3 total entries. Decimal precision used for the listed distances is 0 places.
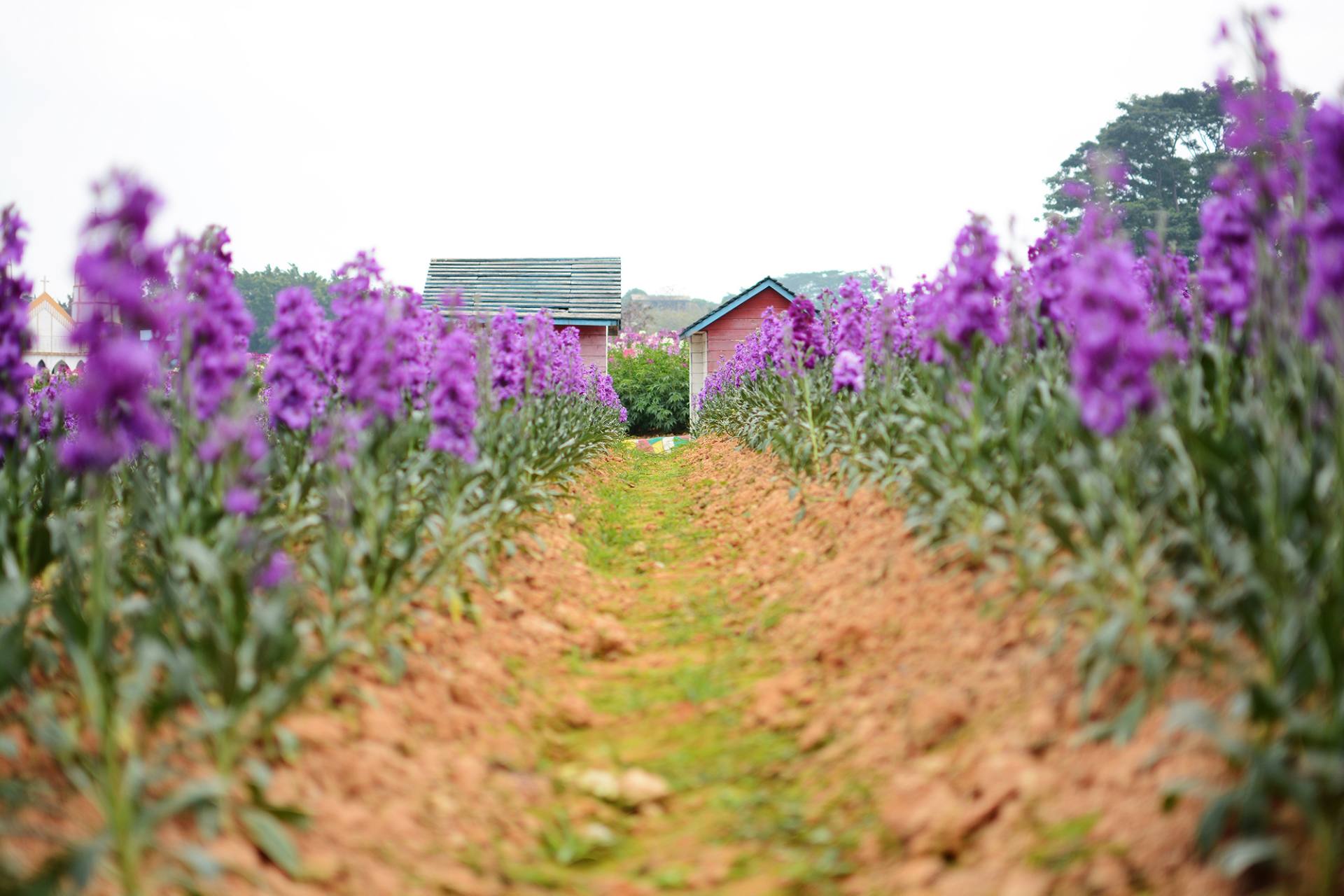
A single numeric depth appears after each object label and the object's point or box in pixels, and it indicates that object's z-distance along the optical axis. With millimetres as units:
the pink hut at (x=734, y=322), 26297
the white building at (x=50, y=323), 36438
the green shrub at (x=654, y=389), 30844
